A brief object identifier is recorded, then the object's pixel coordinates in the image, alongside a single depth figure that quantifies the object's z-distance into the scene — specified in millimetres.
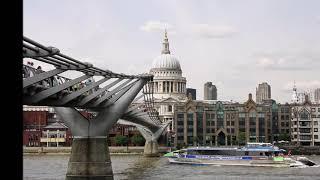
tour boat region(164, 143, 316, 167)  80250
